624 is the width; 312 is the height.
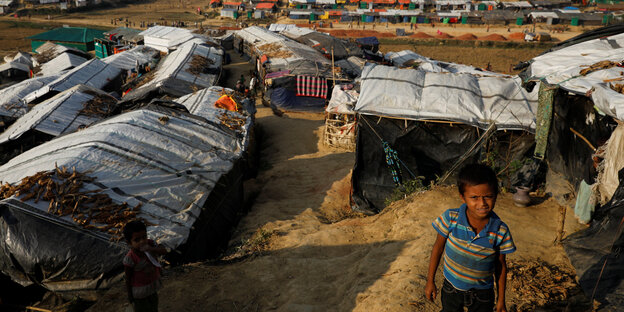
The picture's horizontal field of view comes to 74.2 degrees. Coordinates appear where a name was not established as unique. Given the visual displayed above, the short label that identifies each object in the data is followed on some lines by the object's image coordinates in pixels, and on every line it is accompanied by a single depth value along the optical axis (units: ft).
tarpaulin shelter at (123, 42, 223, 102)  55.98
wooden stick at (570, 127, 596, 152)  23.22
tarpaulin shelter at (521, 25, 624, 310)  17.08
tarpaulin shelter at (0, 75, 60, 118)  53.72
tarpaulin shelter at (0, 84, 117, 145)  43.25
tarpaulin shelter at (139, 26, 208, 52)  102.22
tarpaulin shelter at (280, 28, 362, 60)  87.81
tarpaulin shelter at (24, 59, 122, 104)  57.00
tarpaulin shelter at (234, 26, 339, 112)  65.67
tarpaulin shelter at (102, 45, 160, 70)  80.18
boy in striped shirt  10.85
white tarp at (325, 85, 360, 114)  48.69
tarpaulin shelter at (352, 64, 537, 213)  30.32
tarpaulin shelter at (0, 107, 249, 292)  18.89
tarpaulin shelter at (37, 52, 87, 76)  83.35
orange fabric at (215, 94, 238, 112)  44.32
